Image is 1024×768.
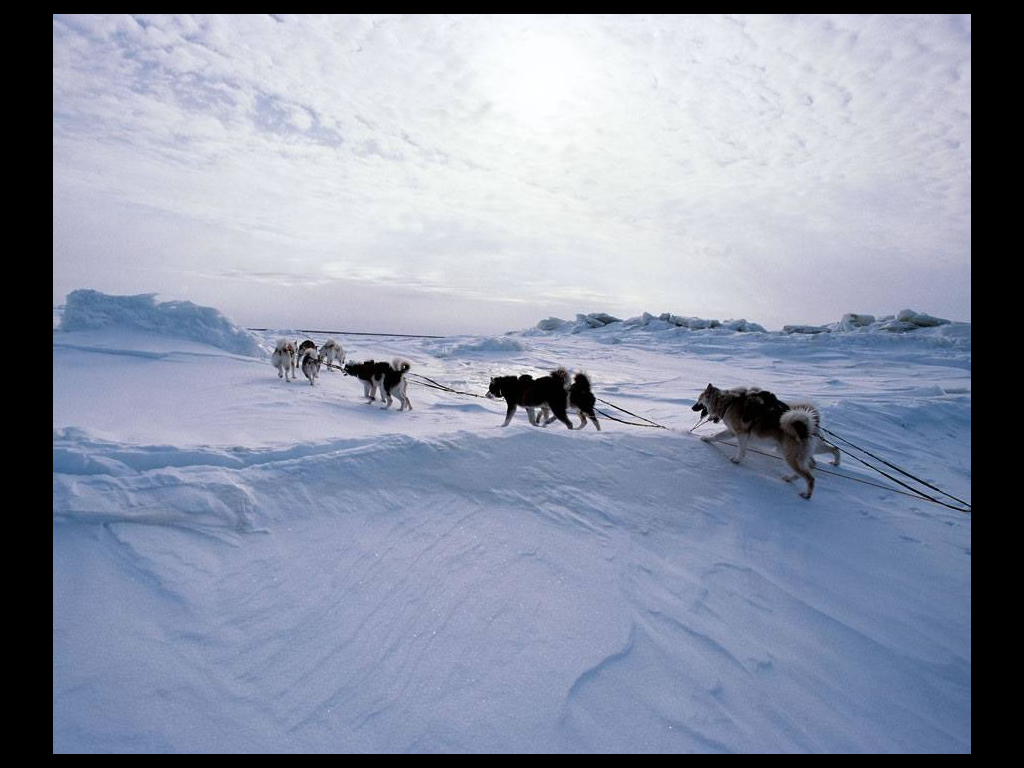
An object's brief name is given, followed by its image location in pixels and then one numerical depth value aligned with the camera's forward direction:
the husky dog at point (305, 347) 12.85
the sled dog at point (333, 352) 14.59
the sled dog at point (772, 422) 4.92
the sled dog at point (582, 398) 7.27
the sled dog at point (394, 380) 9.10
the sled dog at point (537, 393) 7.42
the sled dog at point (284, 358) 11.51
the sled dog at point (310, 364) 11.05
